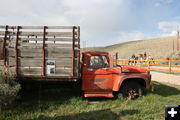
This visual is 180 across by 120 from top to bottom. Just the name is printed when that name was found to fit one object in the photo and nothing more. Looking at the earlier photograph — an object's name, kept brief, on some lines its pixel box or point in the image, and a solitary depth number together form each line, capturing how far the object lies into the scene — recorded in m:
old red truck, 5.27
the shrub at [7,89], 4.41
